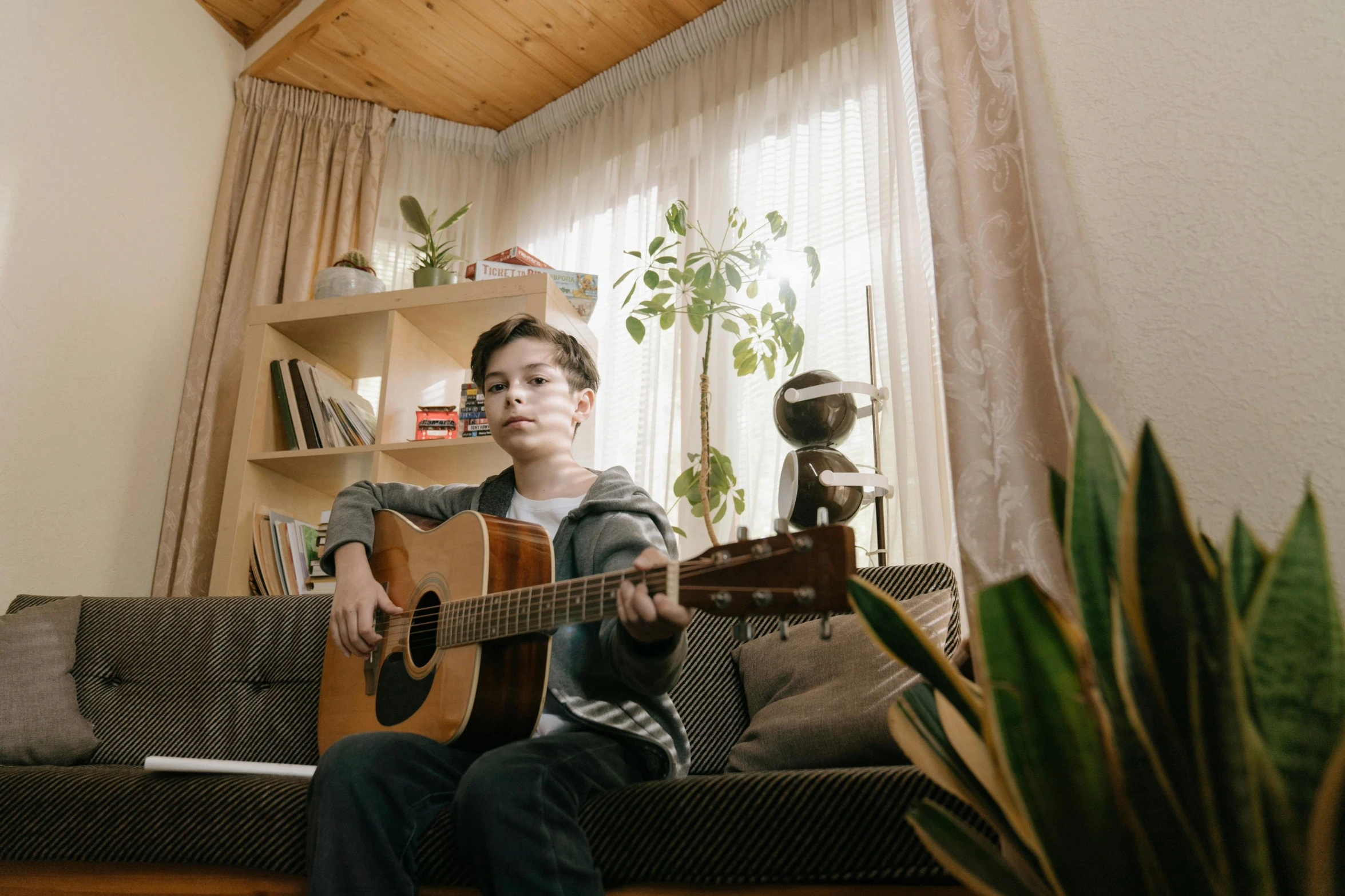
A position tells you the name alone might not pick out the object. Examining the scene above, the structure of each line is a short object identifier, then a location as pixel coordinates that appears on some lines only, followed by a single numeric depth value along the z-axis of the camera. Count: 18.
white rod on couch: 1.22
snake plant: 0.52
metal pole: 1.84
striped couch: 0.93
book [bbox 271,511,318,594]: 2.42
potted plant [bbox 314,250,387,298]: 2.68
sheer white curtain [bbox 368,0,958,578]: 2.14
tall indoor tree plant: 2.10
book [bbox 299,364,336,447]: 2.52
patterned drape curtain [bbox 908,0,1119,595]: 1.23
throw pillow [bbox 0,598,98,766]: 1.54
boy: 0.98
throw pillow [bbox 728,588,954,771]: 1.24
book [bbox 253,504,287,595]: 2.41
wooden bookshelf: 2.43
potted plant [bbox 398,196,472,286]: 2.65
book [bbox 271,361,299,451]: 2.56
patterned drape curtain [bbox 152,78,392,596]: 2.67
